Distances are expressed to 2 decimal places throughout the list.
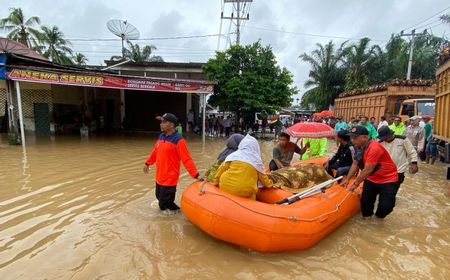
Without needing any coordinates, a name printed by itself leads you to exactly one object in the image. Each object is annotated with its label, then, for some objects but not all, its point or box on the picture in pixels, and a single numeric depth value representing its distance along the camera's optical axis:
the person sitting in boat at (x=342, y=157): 5.23
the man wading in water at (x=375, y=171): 4.02
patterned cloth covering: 4.53
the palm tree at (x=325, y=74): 30.00
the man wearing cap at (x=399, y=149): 4.73
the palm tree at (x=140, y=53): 34.14
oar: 3.87
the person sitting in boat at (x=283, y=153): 5.65
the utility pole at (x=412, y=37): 19.72
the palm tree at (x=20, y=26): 24.33
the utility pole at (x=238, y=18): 21.69
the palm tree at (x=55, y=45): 28.80
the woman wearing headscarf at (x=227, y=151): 4.17
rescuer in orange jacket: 4.26
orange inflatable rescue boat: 3.33
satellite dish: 15.02
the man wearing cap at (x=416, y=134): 8.72
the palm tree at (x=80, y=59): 33.83
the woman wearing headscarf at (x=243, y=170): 3.66
